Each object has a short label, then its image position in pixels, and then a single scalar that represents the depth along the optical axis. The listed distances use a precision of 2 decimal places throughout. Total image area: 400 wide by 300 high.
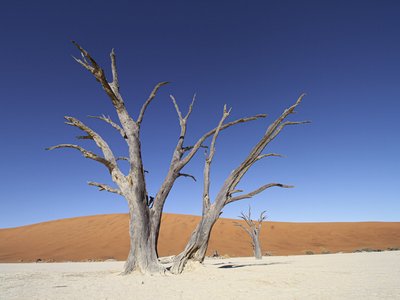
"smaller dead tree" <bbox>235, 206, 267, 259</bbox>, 17.16
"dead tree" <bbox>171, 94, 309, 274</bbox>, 8.87
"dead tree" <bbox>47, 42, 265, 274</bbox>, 8.07
